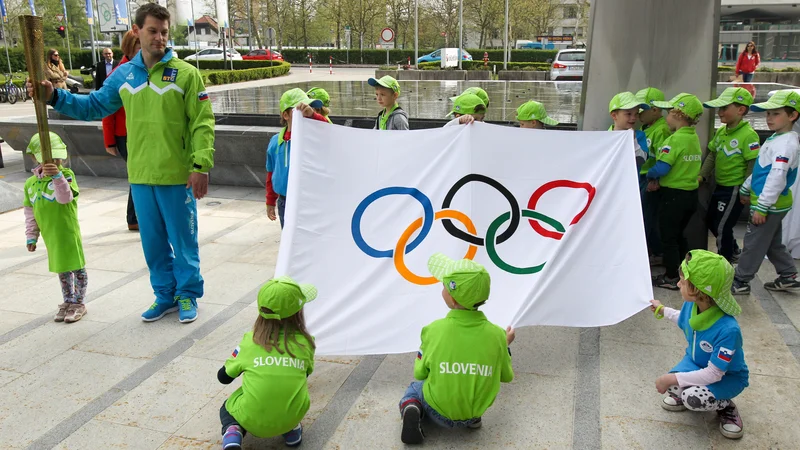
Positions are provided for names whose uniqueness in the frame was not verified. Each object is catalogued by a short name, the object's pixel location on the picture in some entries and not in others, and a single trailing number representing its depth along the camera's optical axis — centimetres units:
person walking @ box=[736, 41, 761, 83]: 2056
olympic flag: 417
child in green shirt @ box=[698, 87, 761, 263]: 556
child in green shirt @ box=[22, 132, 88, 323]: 495
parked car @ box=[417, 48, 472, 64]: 4288
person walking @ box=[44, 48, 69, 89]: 1386
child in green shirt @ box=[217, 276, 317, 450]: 323
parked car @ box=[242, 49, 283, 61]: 4459
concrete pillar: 664
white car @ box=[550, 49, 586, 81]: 2547
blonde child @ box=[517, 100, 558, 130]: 569
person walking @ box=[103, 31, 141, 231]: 648
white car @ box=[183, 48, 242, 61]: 4264
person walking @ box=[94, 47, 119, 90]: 994
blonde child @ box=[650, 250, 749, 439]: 341
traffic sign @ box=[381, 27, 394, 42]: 3247
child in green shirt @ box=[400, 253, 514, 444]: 328
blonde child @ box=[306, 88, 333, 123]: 577
